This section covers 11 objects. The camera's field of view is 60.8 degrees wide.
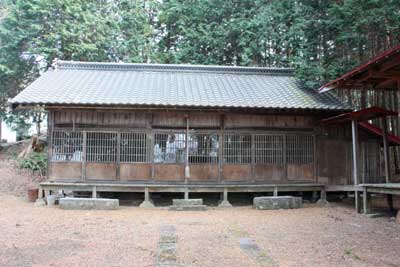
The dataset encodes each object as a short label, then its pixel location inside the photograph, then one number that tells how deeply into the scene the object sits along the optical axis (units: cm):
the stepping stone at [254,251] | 495
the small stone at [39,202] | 1054
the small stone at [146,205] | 1064
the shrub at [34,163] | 1514
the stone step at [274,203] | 1028
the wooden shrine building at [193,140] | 1080
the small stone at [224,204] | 1091
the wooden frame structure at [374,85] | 796
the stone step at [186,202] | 1030
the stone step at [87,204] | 980
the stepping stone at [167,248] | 488
